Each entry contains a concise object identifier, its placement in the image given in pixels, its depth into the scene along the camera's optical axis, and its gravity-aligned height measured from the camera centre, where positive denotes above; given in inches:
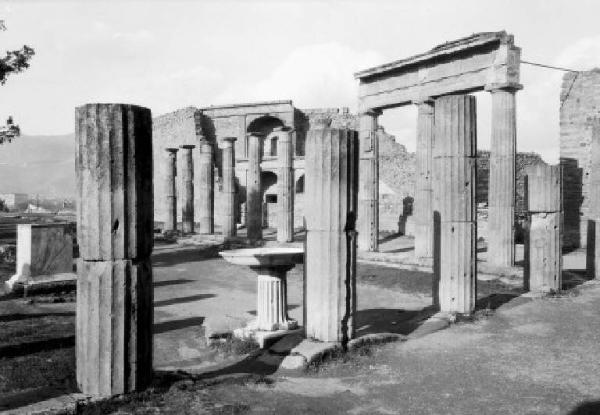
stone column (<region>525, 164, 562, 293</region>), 435.2 -22.0
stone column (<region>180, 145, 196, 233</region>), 1005.2 +19.0
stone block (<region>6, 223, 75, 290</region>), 484.4 -40.9
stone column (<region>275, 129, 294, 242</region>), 832.9 +19.6
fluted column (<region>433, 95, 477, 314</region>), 368.2 -0.2
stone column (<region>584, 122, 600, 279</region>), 493.7 -11.9
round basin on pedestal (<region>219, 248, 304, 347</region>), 321.7 -50.1
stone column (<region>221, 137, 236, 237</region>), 877.8 +25.8
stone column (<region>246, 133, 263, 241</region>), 843.4 +17.5
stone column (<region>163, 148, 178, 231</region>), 1019.9 +22.8
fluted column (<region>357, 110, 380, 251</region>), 703.1 +13.6
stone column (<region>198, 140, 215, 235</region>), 941.8 +19.5
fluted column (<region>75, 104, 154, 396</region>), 210.8 -15.3
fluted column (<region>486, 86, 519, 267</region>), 556.1 +23.8
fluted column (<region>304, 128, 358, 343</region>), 289.3 -16.9
